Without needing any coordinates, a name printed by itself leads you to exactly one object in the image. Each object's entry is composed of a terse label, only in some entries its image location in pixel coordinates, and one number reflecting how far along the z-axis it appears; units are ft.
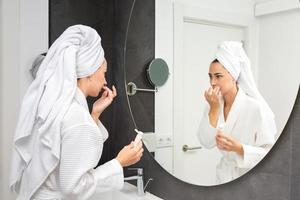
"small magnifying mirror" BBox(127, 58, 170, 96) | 4.71
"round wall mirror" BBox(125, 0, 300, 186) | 3.22
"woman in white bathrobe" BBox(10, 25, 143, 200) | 3.40
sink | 5.02
